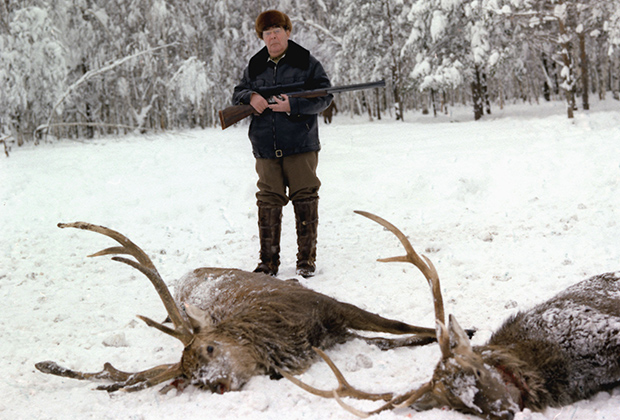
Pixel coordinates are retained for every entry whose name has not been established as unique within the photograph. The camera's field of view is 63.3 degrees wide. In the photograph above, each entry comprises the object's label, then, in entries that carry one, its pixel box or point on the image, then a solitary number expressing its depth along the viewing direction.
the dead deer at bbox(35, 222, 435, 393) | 2.54
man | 4.63
